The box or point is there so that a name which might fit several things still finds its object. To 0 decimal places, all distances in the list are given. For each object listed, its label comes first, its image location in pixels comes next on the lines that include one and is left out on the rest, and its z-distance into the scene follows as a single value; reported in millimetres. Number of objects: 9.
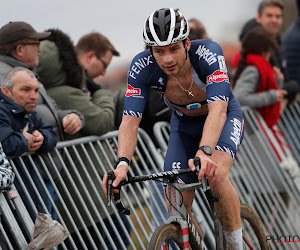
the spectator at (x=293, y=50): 22136
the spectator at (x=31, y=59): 14102
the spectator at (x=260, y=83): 19172
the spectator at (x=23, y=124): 12883
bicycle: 11187
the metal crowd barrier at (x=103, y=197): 13391
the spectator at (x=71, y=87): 15039
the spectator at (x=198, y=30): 18484
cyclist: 11773
